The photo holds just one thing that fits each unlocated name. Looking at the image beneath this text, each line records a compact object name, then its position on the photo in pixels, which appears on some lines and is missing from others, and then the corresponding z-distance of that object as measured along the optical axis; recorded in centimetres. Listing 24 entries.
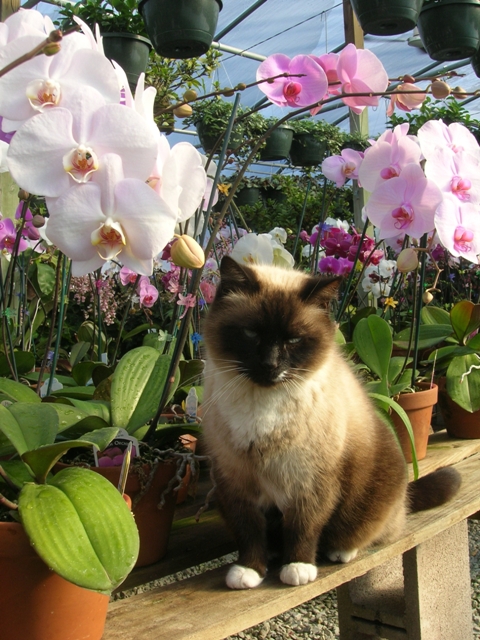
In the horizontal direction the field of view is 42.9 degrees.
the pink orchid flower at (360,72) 124
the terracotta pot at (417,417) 183
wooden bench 103
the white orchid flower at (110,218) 64
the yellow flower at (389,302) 236
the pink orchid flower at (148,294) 238
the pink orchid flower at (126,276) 221
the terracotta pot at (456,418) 212
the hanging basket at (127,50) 301
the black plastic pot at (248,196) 769
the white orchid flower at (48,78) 65
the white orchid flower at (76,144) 63
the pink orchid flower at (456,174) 144
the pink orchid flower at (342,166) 211
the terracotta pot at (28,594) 81
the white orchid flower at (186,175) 72
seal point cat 118
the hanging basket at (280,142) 536
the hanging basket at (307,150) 507
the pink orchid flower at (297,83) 125
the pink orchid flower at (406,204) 144
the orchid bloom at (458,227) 140
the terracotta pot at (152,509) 115
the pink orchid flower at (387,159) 153
